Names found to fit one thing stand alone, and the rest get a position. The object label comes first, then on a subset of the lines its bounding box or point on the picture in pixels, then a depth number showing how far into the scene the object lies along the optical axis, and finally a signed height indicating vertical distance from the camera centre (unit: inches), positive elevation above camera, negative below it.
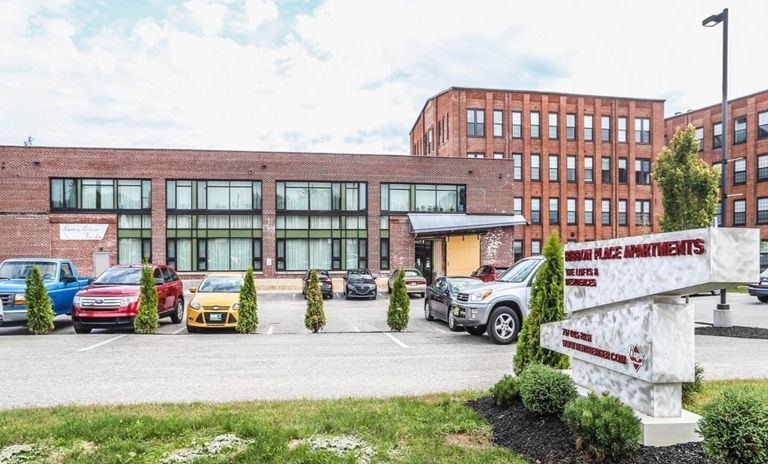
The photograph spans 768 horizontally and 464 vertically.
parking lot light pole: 595.2 +120.1
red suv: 563.5 -75.5
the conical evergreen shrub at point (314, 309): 597.6 -87.1
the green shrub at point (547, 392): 216.7 -65.4
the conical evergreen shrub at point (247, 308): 580.1 -84.2
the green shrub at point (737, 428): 148.3 -56.0
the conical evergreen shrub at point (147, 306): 559.8 -78.5
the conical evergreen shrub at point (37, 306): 561.9 -77.5
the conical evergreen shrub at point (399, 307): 597.3 -85.6
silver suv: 501.4 -73.7
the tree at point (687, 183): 982.4 +80.3
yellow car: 584.4 -87.0
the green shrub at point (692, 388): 221.5 -65.3
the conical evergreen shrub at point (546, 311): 269.1 -40.7
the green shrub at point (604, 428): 175.2 -64.9
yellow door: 1524.1 -70.6
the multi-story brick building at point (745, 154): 1907.0 +269.5
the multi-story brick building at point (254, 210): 1391.5 +54.2
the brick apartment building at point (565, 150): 1929.1 +285.2
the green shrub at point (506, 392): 240.5 -72.6
